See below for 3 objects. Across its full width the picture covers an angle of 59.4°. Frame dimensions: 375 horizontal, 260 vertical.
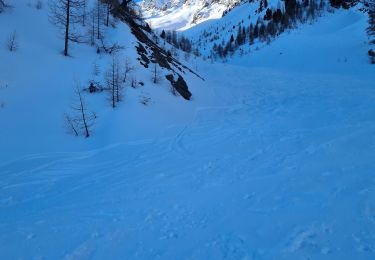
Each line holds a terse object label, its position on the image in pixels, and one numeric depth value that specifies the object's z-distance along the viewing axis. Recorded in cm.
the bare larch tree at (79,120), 1120
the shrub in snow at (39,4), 1783
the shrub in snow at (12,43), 1358
